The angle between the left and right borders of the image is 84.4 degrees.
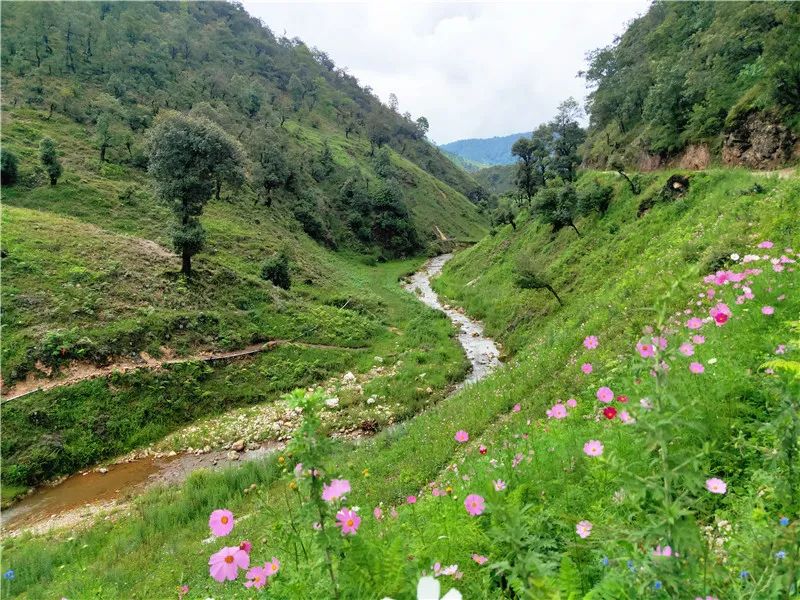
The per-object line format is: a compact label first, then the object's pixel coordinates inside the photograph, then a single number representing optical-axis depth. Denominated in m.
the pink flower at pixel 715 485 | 2.91
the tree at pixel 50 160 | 36.72
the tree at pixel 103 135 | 45.31
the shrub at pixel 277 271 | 35.25
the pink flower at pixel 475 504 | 2.92
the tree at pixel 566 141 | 54.69
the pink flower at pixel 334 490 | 2.44
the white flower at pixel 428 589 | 1.62
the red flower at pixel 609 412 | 3.68
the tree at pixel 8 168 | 34.94
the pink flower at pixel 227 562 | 2.59
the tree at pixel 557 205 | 33.06
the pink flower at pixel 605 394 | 3.85
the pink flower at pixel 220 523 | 2.92
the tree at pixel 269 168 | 59.12
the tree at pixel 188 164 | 25.84
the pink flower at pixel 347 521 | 2.54
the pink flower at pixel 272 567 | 2.91
